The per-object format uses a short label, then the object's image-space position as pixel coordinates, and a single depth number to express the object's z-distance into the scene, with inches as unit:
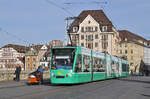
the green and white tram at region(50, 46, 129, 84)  871.1
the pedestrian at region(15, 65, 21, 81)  1151.2
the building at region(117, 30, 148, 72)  4778.5
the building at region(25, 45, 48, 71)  3671.3
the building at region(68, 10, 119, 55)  3580.2
